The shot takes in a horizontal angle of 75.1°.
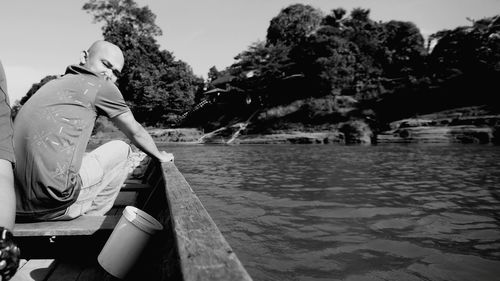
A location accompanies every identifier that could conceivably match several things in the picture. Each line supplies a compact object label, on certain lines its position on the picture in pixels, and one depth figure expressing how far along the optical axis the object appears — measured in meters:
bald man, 1.88
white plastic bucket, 1.70
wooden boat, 1.12
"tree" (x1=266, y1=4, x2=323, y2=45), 42.69
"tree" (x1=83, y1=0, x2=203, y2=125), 40.28
